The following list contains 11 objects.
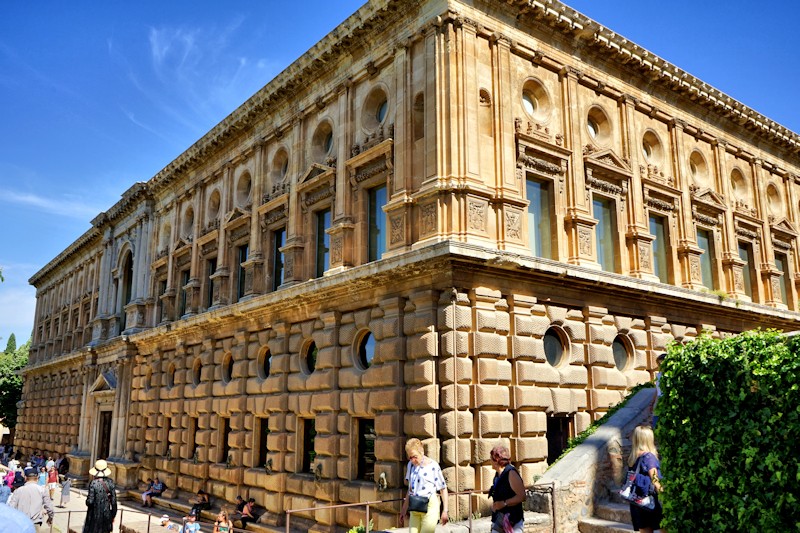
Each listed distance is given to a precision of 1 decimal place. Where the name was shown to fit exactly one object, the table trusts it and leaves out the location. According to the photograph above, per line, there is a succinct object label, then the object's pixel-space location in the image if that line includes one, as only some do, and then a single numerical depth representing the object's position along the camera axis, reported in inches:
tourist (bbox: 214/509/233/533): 743.1
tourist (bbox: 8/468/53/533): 484.4
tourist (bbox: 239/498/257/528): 772.0
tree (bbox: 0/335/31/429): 2289.6
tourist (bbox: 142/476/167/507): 1007.6
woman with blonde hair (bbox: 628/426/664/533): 375.6
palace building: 604.1
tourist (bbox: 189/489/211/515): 869.2
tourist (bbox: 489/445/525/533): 358.0
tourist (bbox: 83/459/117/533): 462.3
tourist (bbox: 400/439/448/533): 386.6
